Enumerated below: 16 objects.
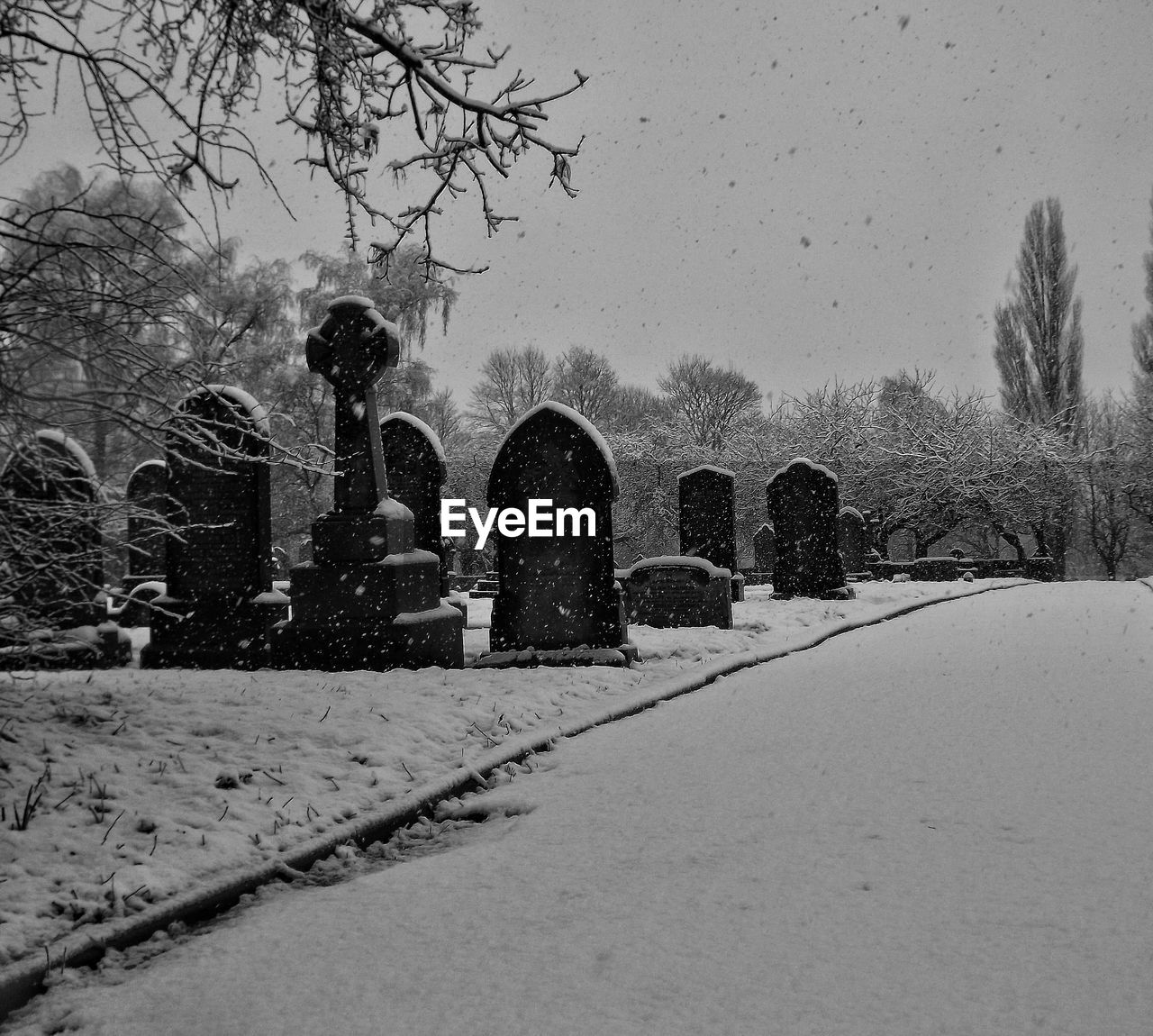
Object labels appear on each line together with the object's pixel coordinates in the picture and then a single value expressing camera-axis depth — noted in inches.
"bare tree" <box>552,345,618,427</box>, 1625.2
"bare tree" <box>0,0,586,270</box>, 144.2
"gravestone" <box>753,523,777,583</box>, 1094.4
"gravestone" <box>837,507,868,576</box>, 1035.9
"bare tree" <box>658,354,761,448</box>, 1643.7
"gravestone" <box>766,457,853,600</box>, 673.0
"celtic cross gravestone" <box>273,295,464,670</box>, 316.5
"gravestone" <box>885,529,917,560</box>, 1961.1
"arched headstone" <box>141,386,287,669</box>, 356.5
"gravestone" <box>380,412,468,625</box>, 452.1
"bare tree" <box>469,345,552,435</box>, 1596.9
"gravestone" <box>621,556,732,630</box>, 474.9
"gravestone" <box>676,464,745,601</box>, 639.1
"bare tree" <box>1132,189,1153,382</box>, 1369.3
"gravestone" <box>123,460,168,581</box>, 509.0
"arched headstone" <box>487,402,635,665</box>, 344.8
